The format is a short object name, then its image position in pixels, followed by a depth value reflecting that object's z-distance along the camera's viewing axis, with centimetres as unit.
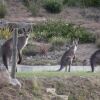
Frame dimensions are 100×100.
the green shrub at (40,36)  3177
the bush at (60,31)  3209
